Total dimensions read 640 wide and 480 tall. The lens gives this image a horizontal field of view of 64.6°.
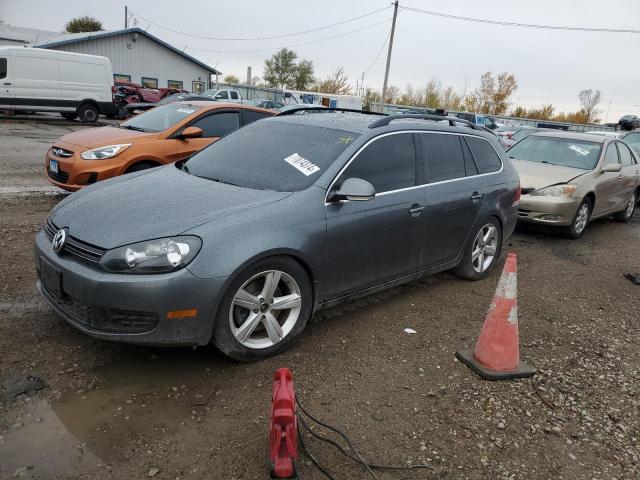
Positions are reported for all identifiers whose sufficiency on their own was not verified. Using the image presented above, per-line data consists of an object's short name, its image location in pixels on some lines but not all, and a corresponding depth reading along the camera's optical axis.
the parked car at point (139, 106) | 16.48
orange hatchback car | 6.47
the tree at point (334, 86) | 65.56
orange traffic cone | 3.54
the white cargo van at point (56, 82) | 18.61
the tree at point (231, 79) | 80.62
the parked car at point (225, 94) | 27.97
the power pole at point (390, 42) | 33.50
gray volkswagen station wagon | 2.95
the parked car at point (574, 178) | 7.53
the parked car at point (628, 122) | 35.03
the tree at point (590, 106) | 70.17
